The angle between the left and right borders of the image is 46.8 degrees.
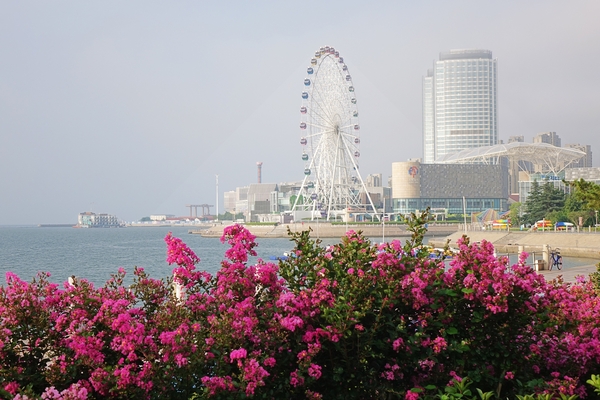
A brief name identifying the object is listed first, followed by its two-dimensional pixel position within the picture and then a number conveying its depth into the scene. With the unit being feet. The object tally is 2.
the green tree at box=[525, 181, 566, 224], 281.13
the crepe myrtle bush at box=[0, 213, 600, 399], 19.11
